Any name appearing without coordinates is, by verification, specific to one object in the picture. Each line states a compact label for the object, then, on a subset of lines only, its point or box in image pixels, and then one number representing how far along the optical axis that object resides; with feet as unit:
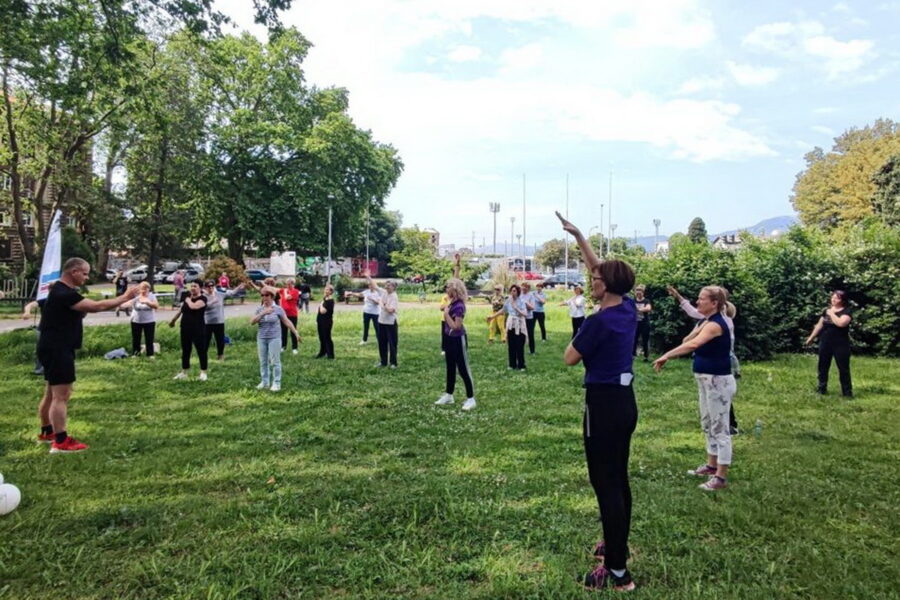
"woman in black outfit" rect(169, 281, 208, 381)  33.88
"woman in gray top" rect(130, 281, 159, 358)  39.34
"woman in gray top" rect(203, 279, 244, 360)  39.58
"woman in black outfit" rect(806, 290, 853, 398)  31.37
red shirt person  44.55
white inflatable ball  15.28
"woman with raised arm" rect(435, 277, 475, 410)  28.04
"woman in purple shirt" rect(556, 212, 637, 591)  11.75
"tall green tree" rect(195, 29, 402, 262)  123.24
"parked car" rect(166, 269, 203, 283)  145.53
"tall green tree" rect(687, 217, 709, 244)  304.03
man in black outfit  20.02
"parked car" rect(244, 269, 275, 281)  153.79
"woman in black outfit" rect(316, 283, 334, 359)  43.70
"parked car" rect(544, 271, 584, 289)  186.19
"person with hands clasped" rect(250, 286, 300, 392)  31.73
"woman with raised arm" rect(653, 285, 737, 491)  17.85
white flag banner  30.96
